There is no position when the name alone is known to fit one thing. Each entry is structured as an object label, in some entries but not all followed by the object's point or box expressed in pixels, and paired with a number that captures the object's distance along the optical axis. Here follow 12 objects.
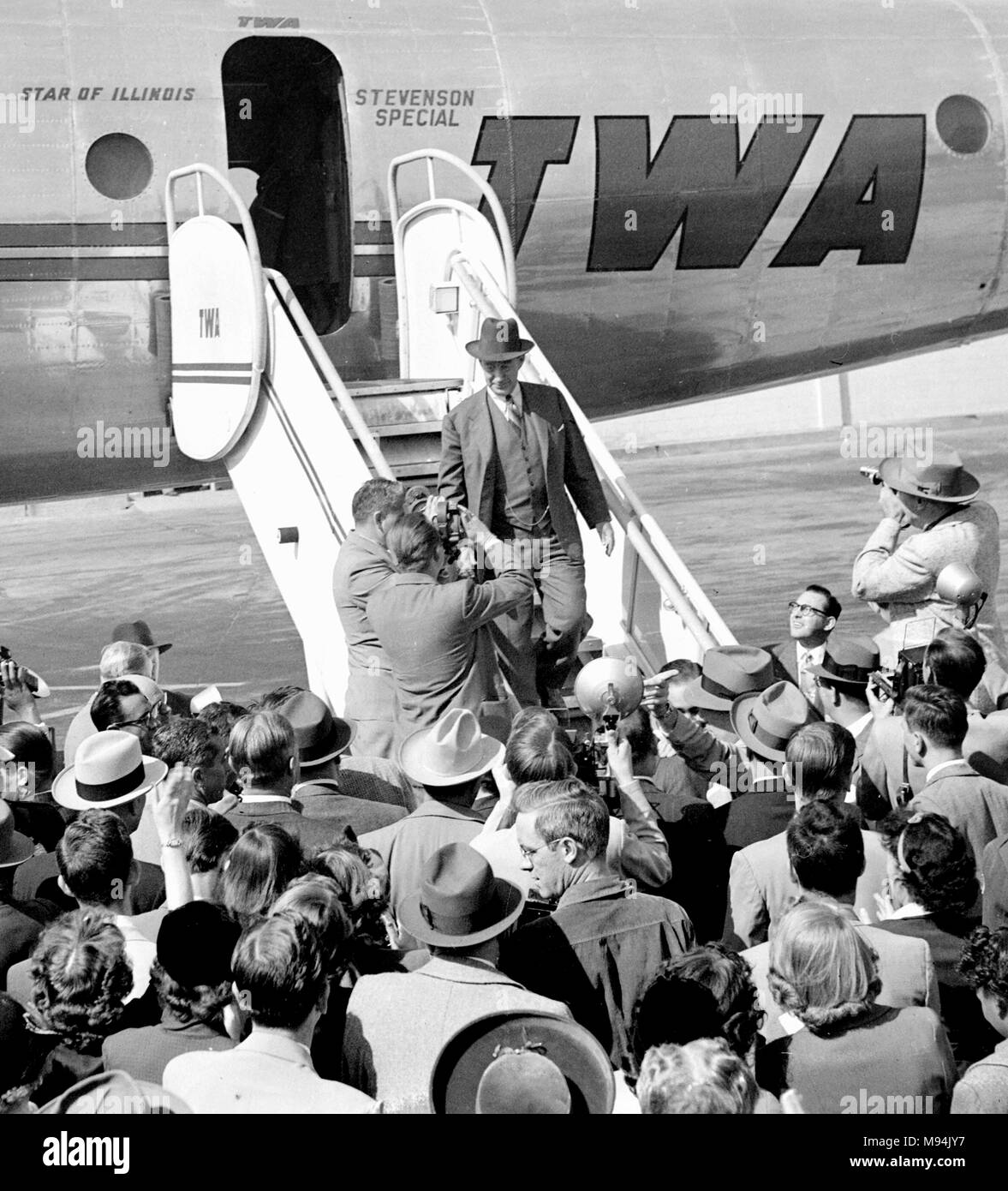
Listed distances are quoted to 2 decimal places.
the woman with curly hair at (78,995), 3.85
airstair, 8.98
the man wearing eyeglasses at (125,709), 6.35
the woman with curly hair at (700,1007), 3.59
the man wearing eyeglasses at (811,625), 7.60
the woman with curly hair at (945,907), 4.45
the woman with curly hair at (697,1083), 3.18
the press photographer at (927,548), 7.52
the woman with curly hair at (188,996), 3.79
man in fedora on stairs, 8.37
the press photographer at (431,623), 6.92
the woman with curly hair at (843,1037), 3.72
